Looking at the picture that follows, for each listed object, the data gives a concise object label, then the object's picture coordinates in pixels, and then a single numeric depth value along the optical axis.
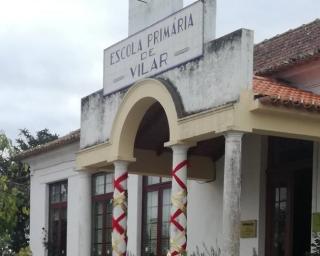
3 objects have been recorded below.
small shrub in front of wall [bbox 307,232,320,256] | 11.66
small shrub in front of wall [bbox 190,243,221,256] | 13.94
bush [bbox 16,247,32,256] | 12.14
